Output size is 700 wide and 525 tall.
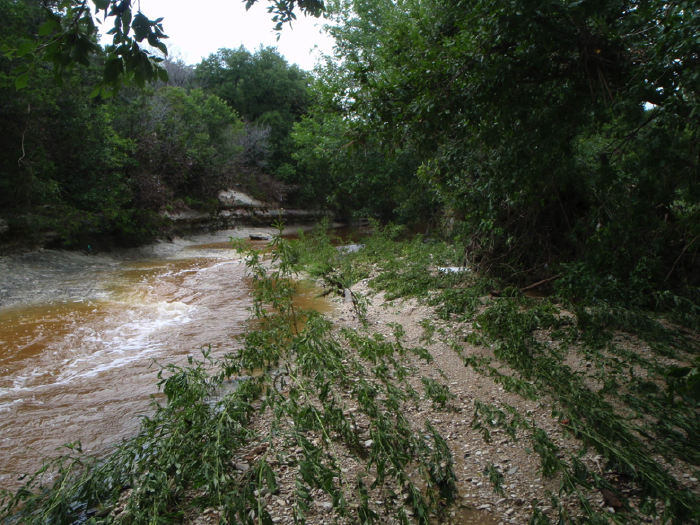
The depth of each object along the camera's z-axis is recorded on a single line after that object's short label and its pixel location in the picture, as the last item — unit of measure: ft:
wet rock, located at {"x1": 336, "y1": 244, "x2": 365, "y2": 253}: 45.59
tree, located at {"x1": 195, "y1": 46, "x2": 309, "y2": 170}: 108.47
